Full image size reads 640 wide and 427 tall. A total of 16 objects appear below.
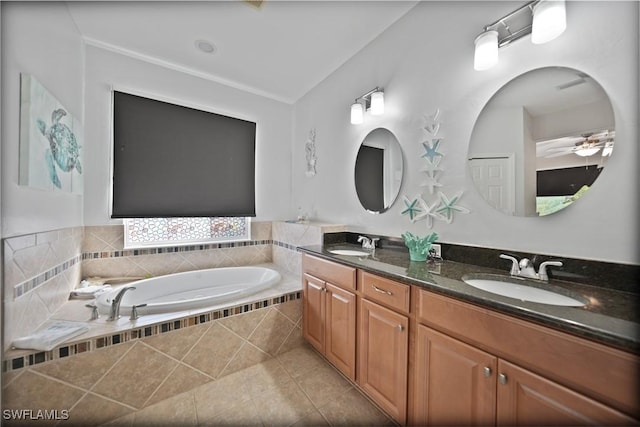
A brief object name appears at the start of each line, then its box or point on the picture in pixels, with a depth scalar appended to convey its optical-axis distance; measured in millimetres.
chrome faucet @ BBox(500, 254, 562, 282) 1112
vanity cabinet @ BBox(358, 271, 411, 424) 1236
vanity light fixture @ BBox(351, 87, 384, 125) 1970
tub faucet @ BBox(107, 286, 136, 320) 1545
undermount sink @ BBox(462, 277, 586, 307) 1009
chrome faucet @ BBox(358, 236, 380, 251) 2012
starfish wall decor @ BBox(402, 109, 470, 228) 1564
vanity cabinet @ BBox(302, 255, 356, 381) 1580
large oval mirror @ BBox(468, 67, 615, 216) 1051
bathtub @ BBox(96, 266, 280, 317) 1681
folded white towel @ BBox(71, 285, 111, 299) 1873
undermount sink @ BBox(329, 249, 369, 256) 1905
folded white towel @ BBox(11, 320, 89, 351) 1214
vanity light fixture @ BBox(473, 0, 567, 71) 1069
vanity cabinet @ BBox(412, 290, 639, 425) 663
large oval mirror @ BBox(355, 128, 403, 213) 1930
